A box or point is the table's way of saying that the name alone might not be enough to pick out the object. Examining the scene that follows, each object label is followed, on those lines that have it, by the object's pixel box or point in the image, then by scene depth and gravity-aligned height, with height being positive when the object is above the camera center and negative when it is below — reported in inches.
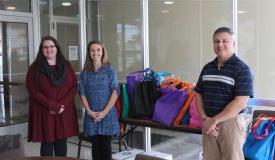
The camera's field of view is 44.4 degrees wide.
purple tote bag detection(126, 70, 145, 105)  145.6 -8.7
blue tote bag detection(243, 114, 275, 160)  99.0 -24.1
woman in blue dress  123.1 -12.2
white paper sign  205.4 +5.6
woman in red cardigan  124.0 -13.2
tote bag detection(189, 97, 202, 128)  125.9 -21.2
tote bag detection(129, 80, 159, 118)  141.5 -15.2
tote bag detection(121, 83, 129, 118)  146.2 -17.0
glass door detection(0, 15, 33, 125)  207.2 -1.5
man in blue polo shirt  89.1 -9.9
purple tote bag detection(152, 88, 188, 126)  131.6 -17.4
